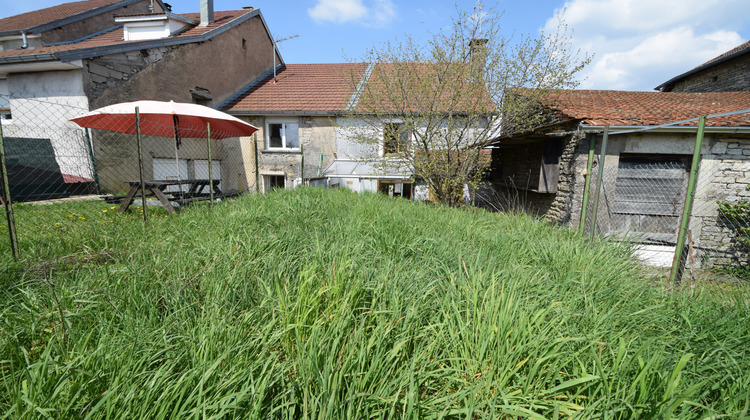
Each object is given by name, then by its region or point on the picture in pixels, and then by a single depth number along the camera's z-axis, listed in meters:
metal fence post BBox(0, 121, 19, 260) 2.71
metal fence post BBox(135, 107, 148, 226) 4.10
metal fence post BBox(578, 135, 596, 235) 4.86
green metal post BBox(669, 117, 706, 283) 3.36
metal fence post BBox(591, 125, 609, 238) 4.58
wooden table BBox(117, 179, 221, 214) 5.31
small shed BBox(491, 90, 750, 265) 6.73
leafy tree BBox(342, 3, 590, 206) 7.13
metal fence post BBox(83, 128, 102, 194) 8.78
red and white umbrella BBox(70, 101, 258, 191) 5.95
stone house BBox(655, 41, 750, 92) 10.95
